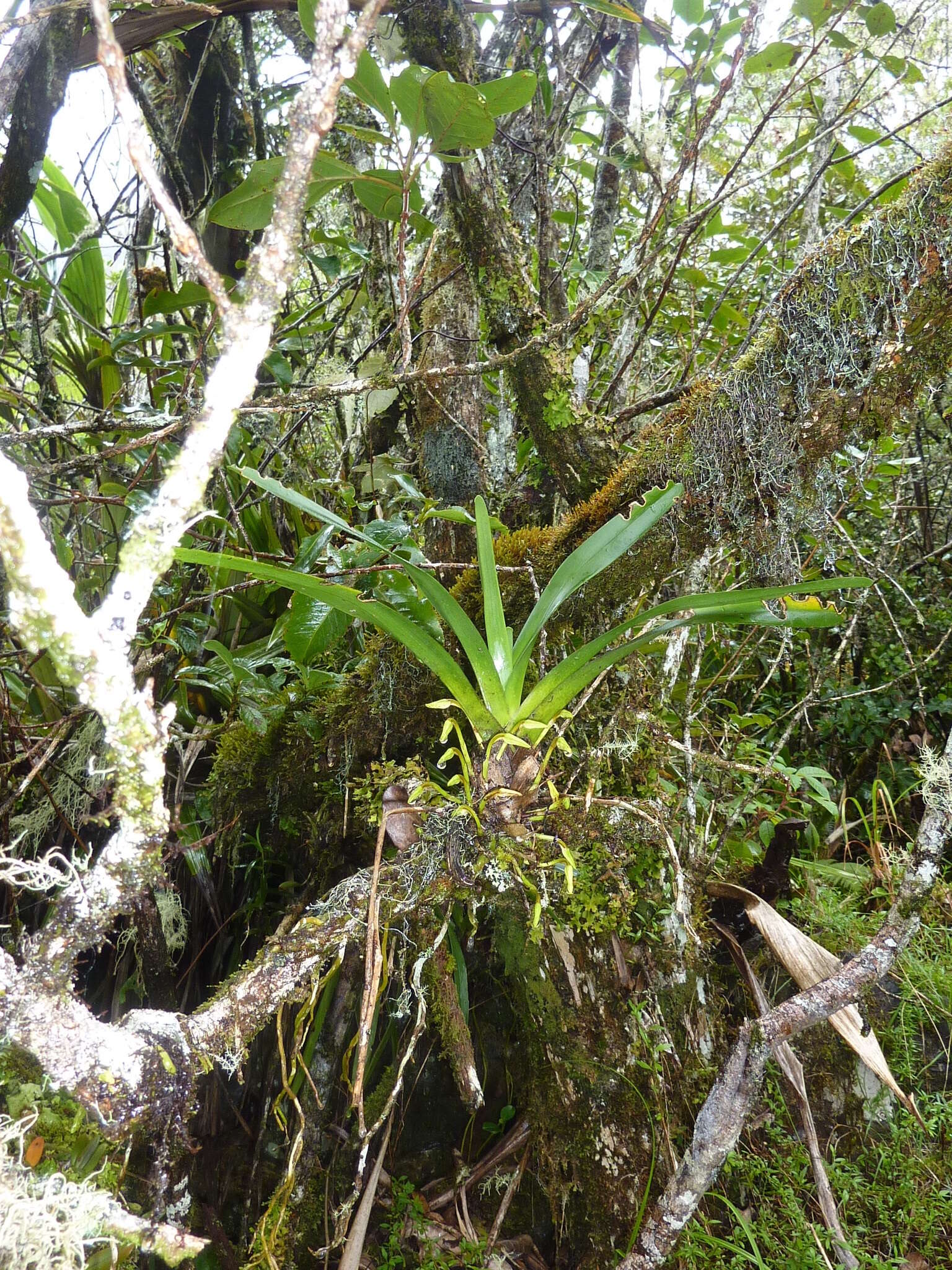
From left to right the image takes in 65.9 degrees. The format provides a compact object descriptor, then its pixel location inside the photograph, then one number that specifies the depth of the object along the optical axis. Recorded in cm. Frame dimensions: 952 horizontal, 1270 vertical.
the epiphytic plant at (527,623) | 96
